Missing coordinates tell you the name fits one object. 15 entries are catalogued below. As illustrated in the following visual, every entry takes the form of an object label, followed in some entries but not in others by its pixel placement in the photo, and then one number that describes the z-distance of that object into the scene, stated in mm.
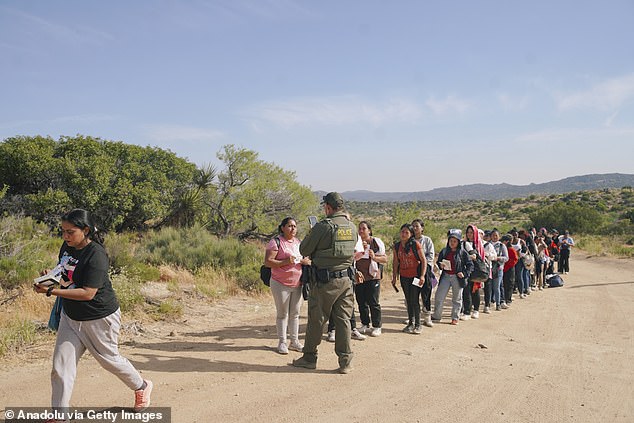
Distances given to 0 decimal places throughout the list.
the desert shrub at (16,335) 6152
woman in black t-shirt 3975
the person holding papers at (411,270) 8133
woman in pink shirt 6660
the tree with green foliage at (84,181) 14828
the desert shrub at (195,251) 12891
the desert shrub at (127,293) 8367
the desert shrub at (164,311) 8547
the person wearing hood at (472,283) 9459
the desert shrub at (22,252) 9531
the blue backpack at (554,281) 15377
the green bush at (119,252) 11047
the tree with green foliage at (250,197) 18453
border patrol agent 5812
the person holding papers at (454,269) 9250
